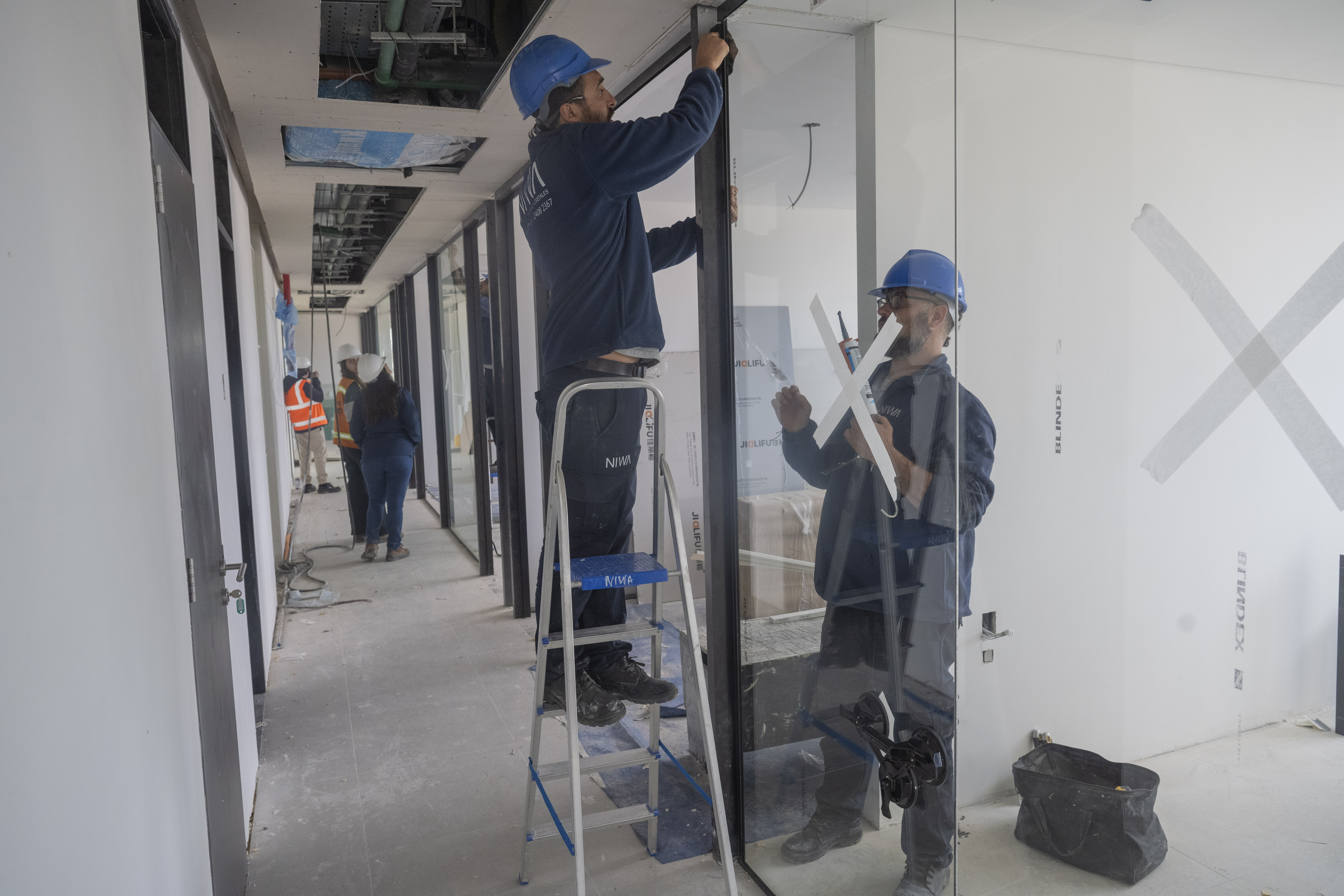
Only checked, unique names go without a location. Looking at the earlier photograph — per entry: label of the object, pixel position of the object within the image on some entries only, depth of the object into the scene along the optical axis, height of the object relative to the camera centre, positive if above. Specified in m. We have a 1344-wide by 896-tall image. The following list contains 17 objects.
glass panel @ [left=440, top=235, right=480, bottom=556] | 6.40 -0.12
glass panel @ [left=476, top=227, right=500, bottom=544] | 5.66 +0.33
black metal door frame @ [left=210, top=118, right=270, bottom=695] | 3.30 +0.06
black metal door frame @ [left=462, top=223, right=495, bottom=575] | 5.66 -0.11
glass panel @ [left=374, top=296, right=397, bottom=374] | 12.11 +0.95
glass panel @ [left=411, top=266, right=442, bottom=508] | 8.62 +0.32
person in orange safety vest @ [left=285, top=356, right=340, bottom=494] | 8.32 -0.22
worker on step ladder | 2.04 +0.20
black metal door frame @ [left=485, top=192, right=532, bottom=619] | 4.86 -0.10
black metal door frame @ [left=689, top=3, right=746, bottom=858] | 2.36 -0.22
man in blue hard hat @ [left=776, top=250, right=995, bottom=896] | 1.56 -0.37
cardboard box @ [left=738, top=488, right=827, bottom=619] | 2.11 -0.47
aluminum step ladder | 1.87 -0.65
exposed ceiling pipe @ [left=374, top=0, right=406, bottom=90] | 2.61 +1.21
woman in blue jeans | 6.32 -0.42
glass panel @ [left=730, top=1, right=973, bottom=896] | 1.61 -0.17
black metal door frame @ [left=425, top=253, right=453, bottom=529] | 7.39 +0.02
